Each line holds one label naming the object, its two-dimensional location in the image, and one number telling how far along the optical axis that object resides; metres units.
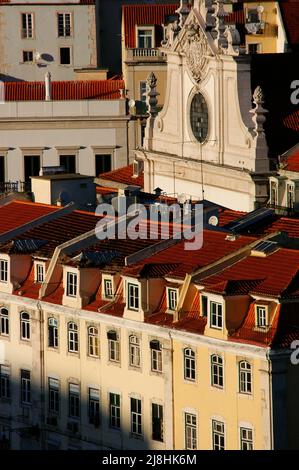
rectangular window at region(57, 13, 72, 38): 199.25
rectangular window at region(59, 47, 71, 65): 199.50
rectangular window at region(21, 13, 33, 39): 199.38
